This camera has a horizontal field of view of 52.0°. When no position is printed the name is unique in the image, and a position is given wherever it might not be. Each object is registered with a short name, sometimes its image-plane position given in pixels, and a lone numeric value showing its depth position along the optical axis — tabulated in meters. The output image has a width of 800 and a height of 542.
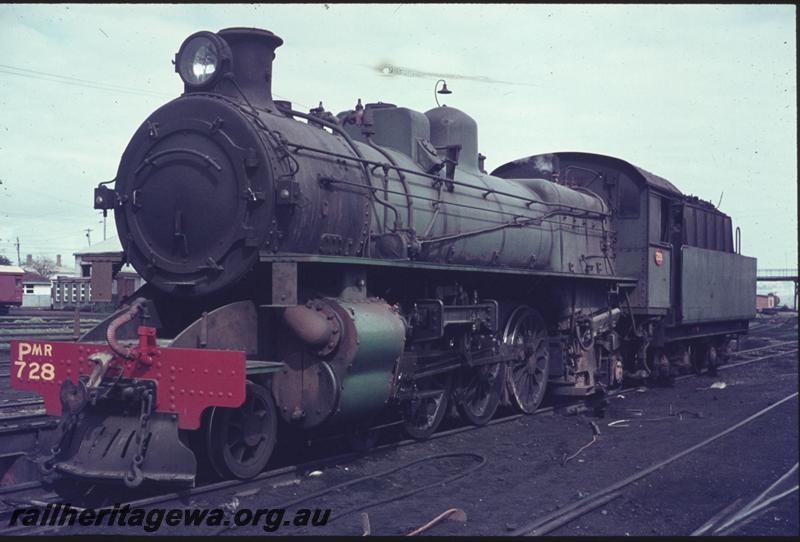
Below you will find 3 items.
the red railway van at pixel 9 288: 35.28
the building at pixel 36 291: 59.00
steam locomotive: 6.38
